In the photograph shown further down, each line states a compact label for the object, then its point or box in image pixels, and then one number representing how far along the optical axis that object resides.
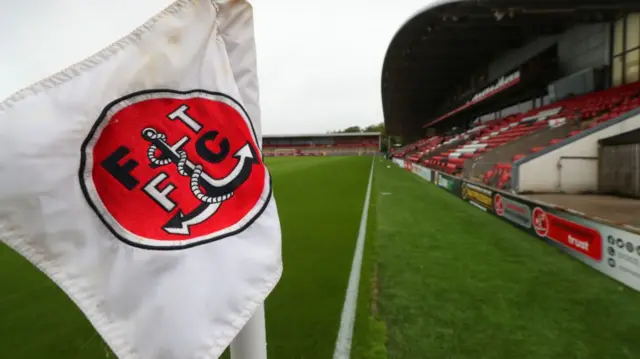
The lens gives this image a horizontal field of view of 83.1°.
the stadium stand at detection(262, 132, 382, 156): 70.75
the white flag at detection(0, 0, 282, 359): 0.85
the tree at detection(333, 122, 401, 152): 76.35
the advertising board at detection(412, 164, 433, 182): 15.05
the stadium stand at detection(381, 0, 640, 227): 8.51
